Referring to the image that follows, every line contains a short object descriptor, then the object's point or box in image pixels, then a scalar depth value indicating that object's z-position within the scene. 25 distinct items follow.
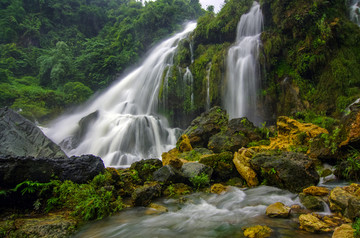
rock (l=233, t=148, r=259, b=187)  6.28
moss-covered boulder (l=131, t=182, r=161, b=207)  5.33
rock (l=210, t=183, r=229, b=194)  6.10
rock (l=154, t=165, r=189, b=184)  6.37
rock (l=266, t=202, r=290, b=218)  4.01
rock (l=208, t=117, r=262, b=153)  9.29
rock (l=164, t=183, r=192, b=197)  6.07
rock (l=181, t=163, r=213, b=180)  6.73
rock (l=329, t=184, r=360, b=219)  3.34
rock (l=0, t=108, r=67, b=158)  9.77
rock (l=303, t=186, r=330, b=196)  4.69
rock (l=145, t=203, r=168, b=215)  4.90
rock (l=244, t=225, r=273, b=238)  3.37
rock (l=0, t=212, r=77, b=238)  3.60
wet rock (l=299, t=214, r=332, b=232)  3.37
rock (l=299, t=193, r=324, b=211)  4.20
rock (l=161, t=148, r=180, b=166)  8.02
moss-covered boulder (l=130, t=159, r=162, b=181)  6.98
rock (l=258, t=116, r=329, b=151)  8.42
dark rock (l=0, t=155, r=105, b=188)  4.64
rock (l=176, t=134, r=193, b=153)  10.43
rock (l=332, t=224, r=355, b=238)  2.81
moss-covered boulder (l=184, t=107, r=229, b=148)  10.91
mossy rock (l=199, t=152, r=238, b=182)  7.04
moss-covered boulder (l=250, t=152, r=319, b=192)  5.36
